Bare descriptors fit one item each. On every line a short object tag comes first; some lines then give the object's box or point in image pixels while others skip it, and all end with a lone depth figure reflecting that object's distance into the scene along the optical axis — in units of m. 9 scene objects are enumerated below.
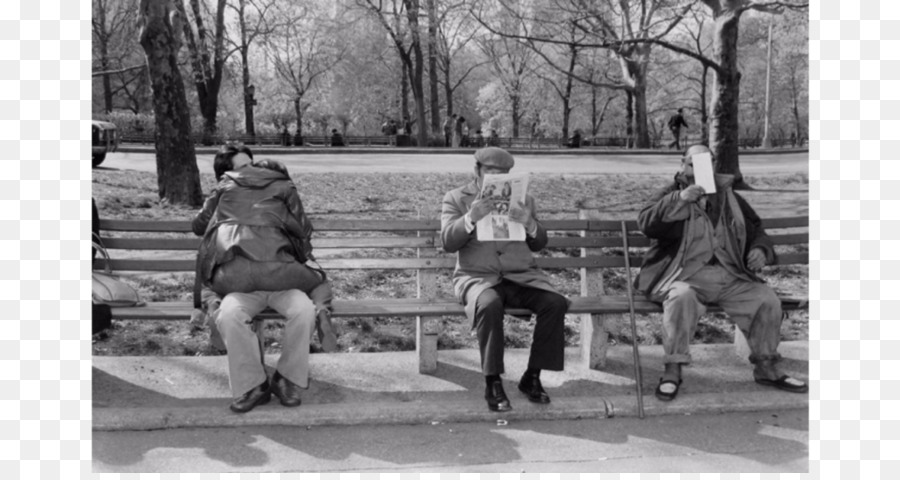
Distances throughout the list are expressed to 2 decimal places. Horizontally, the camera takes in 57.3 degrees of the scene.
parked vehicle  14.38
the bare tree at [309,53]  26.66
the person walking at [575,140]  32.69
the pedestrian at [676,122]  27.05
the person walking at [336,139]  30.13
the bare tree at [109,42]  24.60
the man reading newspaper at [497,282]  4.02
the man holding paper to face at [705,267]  4.27
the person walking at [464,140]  29.62
